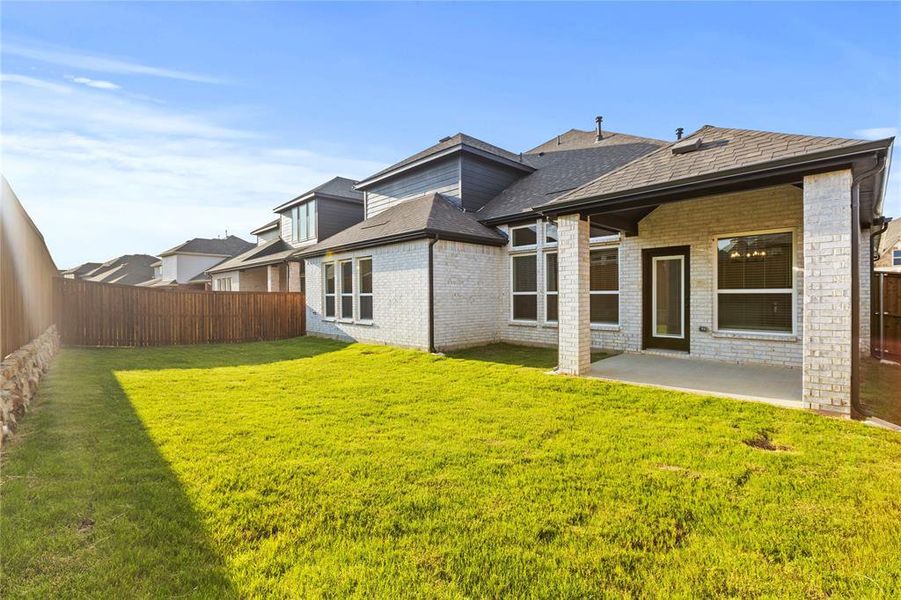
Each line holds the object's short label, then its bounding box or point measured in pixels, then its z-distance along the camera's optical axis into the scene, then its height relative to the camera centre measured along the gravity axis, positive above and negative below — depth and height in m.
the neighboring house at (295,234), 19.77 +3.03
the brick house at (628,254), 5.29 +0.79
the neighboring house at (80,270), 54.49 +3.75
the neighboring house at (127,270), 43.38 +2.97
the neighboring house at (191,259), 32.50 +2.93
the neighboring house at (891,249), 29.14 +2.49
